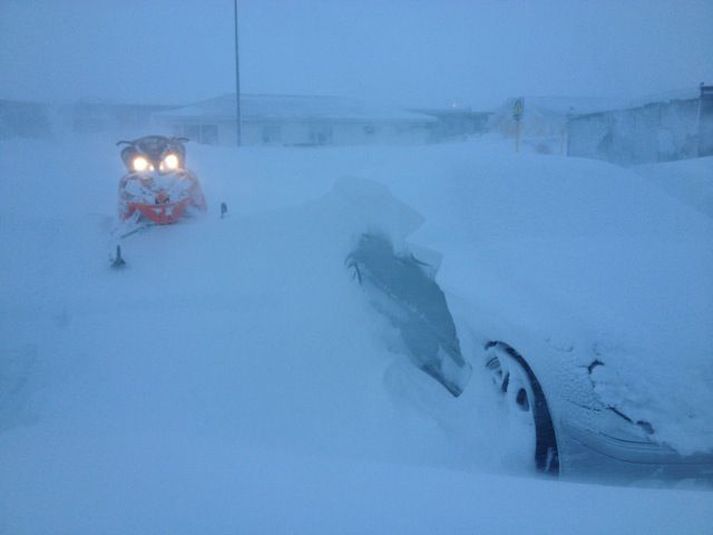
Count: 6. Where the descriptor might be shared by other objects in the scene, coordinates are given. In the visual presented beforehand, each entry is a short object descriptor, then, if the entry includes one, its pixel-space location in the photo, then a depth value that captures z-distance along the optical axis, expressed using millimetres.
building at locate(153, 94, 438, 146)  22203
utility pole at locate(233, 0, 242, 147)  16231
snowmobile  6785
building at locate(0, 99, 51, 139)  15677
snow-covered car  2166
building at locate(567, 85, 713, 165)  12166
